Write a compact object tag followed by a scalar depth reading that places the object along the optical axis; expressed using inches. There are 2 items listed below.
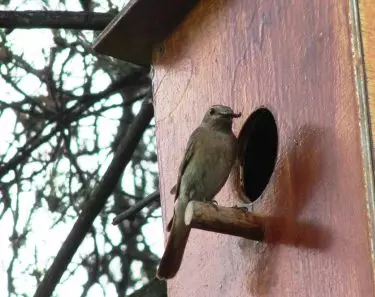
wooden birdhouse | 219.3
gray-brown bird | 262.2
